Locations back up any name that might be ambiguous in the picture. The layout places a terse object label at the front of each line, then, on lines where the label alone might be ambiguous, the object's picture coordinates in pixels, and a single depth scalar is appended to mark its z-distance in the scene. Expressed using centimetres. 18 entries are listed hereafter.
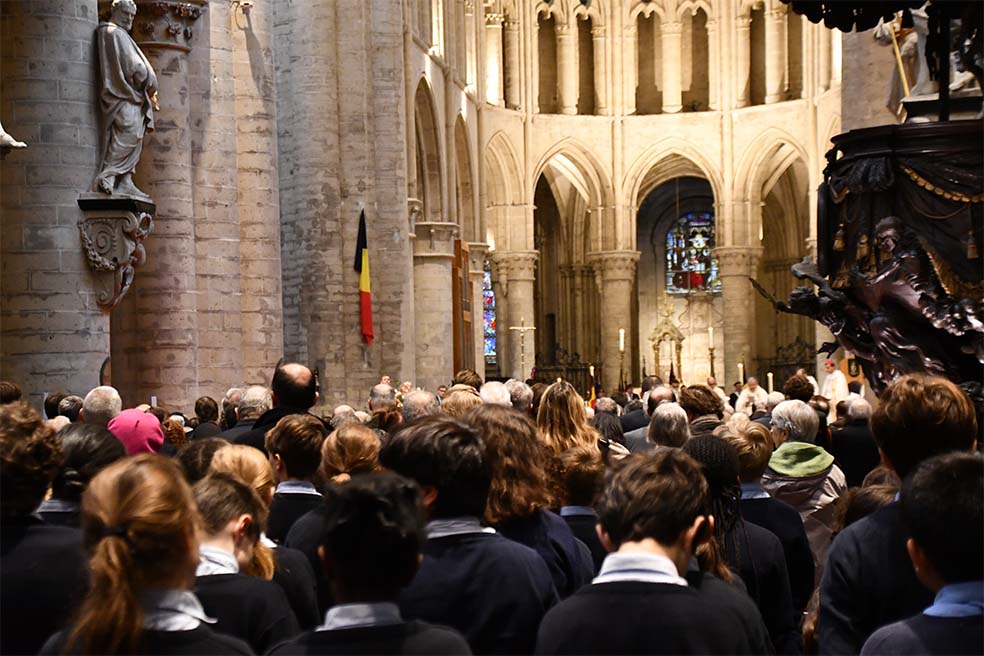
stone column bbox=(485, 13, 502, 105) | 4100
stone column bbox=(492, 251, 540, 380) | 4272
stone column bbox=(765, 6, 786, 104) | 4228
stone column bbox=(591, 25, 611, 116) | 4391
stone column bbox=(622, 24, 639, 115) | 4400
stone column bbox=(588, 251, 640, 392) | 4403
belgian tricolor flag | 2408
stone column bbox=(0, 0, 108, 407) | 1266
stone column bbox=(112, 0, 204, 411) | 1534
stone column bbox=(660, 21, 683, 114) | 4412
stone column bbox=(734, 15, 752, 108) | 4306
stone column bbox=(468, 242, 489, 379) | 3744
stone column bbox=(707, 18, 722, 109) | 4338
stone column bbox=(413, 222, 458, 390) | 3153
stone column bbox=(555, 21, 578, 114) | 4359
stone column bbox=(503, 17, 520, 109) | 4212
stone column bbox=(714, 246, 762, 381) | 4294
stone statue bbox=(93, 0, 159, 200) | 1286
